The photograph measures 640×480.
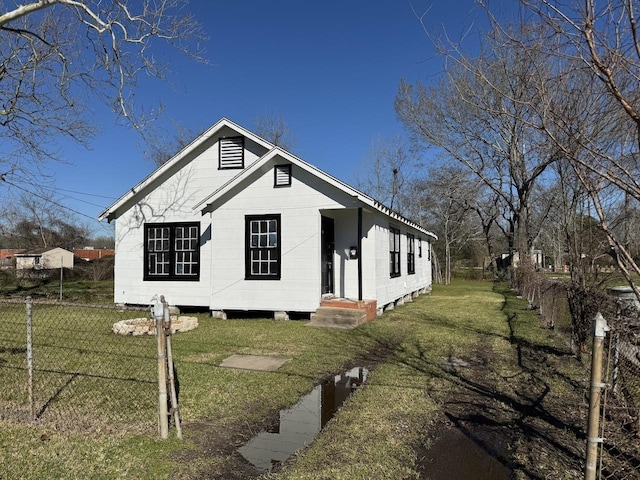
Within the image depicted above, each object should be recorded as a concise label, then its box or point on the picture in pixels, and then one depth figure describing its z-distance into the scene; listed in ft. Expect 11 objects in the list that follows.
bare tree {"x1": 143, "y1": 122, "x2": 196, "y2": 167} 111.65
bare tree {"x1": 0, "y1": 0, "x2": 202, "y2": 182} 19.79
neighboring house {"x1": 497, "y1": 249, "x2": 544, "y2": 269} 88.20
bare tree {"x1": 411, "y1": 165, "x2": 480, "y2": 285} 98.63
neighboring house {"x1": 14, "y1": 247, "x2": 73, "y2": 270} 126.39
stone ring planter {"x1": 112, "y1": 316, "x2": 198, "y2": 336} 32.94
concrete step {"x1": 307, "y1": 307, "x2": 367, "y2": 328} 36.98
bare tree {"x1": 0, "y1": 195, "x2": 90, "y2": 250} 135.44
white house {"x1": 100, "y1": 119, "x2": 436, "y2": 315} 39.75
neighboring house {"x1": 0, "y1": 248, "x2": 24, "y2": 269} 113.42
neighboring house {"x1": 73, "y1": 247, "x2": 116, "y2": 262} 165.89
